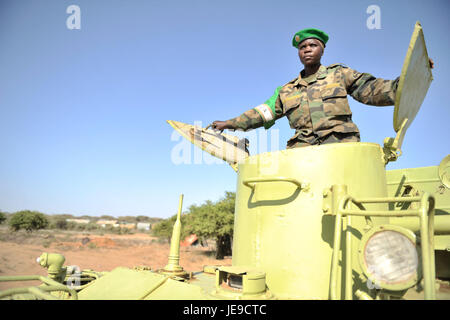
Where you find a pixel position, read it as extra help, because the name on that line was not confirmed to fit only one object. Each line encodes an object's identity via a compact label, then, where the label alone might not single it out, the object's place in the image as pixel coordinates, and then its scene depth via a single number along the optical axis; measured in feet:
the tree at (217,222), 74.08
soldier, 8.25
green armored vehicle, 5.11
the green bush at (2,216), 100.45
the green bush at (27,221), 92.99
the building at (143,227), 185.98
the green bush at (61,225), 138.24
